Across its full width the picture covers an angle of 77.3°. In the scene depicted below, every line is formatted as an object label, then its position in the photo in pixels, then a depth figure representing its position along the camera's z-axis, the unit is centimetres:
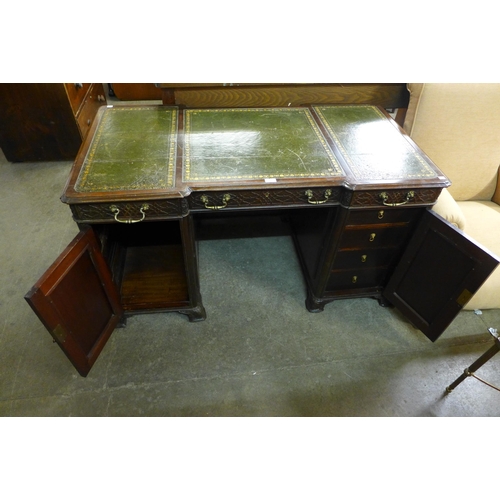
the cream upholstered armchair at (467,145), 155
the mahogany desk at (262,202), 118
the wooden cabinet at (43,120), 238
